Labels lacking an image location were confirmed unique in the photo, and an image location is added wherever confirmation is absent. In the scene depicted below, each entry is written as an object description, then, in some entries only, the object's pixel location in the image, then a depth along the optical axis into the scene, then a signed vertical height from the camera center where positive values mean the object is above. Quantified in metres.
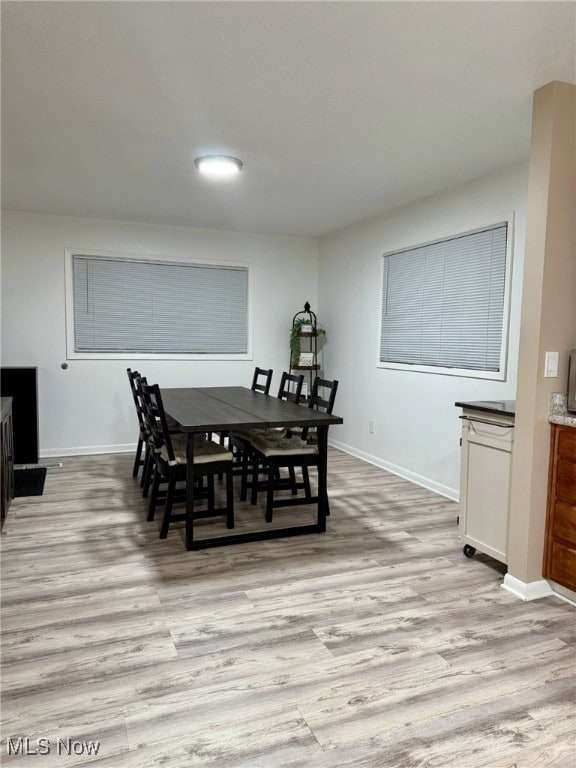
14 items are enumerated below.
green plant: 6.13 +0.07
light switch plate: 2.53 -0.08
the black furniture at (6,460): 3.47 -0.89
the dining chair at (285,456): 3.52 -0.79
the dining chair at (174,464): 3.29 -0.80
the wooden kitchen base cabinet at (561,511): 2.50 -0.81
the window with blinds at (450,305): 3.77 +0.35
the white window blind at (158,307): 5.55 +0.37
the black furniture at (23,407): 4.91 -0.69
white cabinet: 2.78 -0.75
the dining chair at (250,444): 4.03 -0.81
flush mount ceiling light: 3.51 +1.23
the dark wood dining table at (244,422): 3.13 -0.50
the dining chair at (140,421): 4.08 -0.66
